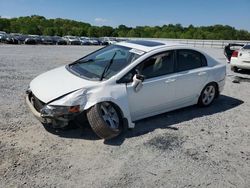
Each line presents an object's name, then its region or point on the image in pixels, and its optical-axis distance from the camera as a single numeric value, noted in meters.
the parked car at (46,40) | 27.35
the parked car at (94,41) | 31.30
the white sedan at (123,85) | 2.80
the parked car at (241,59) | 7.73
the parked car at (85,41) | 30.97
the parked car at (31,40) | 25.73
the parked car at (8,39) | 24.39
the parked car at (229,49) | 9.46
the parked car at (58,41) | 28.48
